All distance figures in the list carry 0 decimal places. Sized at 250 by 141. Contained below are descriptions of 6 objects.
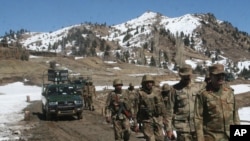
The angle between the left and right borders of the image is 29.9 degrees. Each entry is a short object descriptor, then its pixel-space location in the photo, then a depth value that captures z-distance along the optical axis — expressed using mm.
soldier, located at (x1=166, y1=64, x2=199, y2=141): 9336
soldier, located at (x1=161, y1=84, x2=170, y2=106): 12578
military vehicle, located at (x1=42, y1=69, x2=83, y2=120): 24906
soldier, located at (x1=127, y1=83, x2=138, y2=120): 12394
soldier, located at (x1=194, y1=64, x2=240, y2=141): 6667
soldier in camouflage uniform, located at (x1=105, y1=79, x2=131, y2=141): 12273
